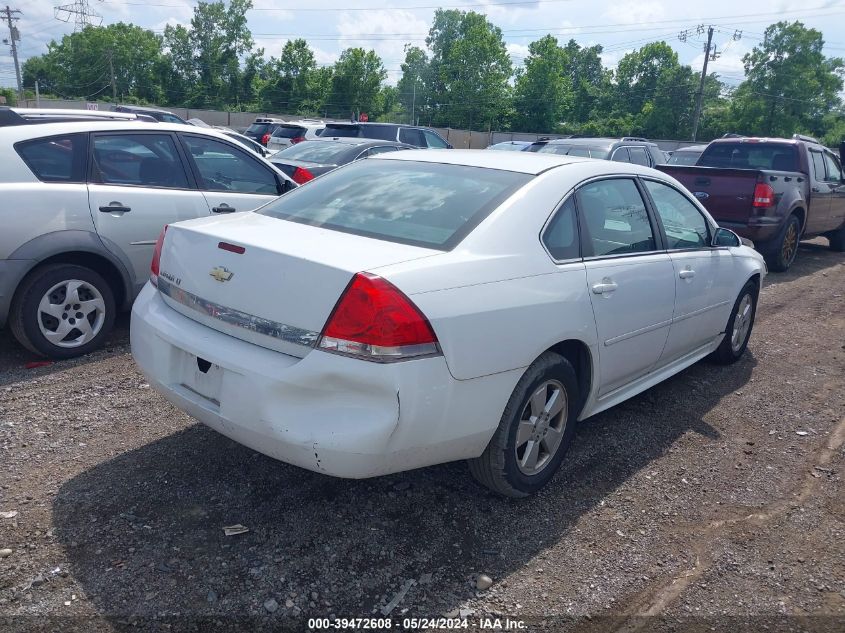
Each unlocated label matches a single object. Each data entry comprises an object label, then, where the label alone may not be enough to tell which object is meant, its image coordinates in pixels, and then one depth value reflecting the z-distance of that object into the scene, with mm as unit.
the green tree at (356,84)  74500
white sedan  2725
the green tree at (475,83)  80562
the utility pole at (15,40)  61375
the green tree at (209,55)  79312
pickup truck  9422
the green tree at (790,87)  65250
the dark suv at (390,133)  16828
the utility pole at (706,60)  57009
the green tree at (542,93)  77188
